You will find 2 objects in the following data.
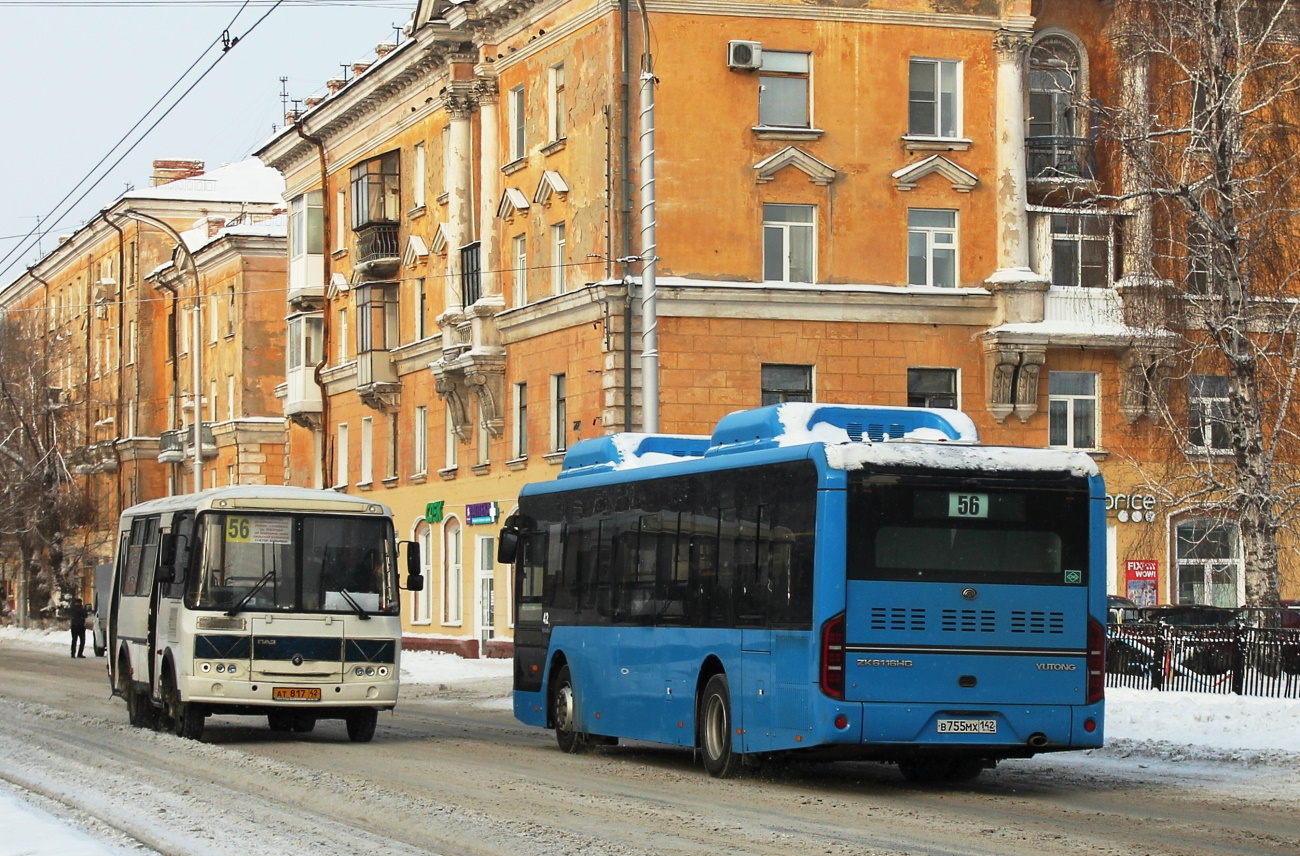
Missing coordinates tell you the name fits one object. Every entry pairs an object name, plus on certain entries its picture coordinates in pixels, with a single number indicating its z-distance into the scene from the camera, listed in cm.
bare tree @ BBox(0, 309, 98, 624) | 7919
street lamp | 5628
